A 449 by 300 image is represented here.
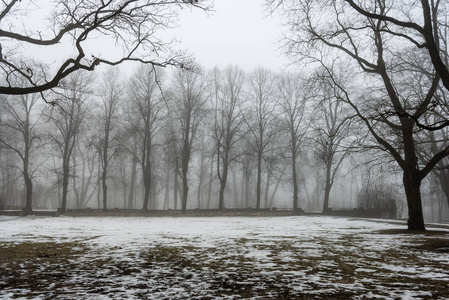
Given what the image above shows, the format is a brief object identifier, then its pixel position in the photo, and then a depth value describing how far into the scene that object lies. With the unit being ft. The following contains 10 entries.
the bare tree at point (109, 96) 111.14
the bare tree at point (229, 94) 119.24
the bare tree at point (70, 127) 100.83
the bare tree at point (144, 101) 106.83
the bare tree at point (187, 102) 109.70
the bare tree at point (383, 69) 46.57
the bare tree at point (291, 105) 117.74
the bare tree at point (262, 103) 119.85
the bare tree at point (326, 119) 106.73
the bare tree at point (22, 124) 97.14
